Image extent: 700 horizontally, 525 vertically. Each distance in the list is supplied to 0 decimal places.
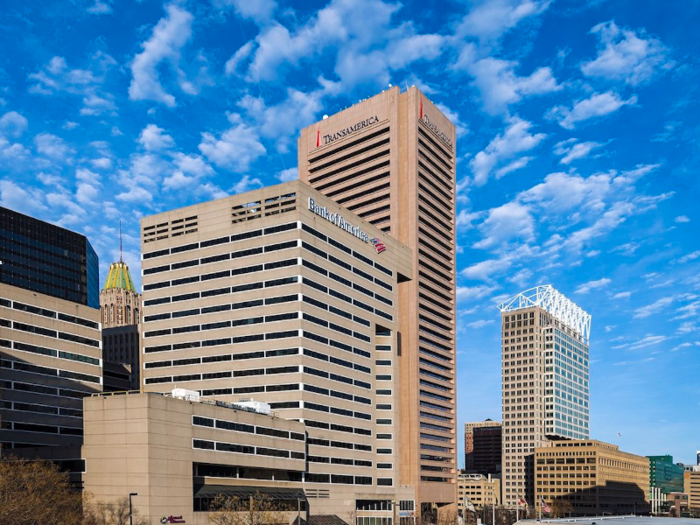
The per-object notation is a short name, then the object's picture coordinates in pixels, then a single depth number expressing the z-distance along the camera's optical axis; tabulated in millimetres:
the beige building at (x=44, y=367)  147125
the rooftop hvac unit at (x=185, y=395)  139000
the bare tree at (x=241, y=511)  122938
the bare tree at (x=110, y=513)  114312
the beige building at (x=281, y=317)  164250
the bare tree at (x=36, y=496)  89312
